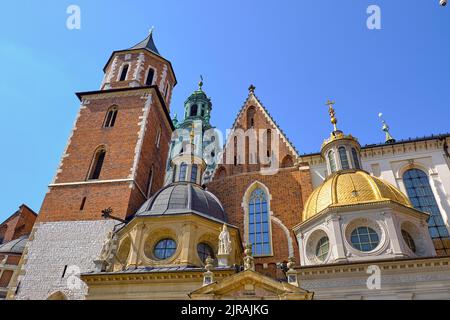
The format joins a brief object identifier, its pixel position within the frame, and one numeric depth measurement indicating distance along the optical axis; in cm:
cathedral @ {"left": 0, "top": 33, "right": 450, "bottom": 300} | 1412
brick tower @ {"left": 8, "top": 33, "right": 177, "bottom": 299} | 1770
